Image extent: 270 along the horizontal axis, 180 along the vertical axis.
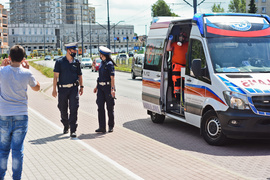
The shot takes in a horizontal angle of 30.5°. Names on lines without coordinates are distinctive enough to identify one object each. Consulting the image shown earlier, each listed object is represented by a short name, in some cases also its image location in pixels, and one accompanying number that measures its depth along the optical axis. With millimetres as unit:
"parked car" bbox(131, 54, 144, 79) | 33375
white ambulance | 8781
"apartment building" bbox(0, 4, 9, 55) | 160375
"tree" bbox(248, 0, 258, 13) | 114562
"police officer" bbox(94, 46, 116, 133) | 10383
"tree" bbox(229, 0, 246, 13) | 149250
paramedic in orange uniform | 11336
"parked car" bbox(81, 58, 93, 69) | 61906
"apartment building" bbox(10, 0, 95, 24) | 196125
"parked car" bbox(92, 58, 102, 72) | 52625
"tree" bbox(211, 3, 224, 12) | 147275
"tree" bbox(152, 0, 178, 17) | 149250
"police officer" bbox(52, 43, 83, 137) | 9781
